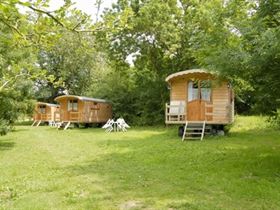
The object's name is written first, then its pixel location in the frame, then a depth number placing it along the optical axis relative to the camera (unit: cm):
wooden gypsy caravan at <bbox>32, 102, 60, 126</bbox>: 2378
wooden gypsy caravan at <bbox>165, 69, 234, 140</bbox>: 1134
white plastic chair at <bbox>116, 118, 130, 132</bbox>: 1512
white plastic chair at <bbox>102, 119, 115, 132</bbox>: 1500
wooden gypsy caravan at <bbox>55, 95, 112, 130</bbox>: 1830
